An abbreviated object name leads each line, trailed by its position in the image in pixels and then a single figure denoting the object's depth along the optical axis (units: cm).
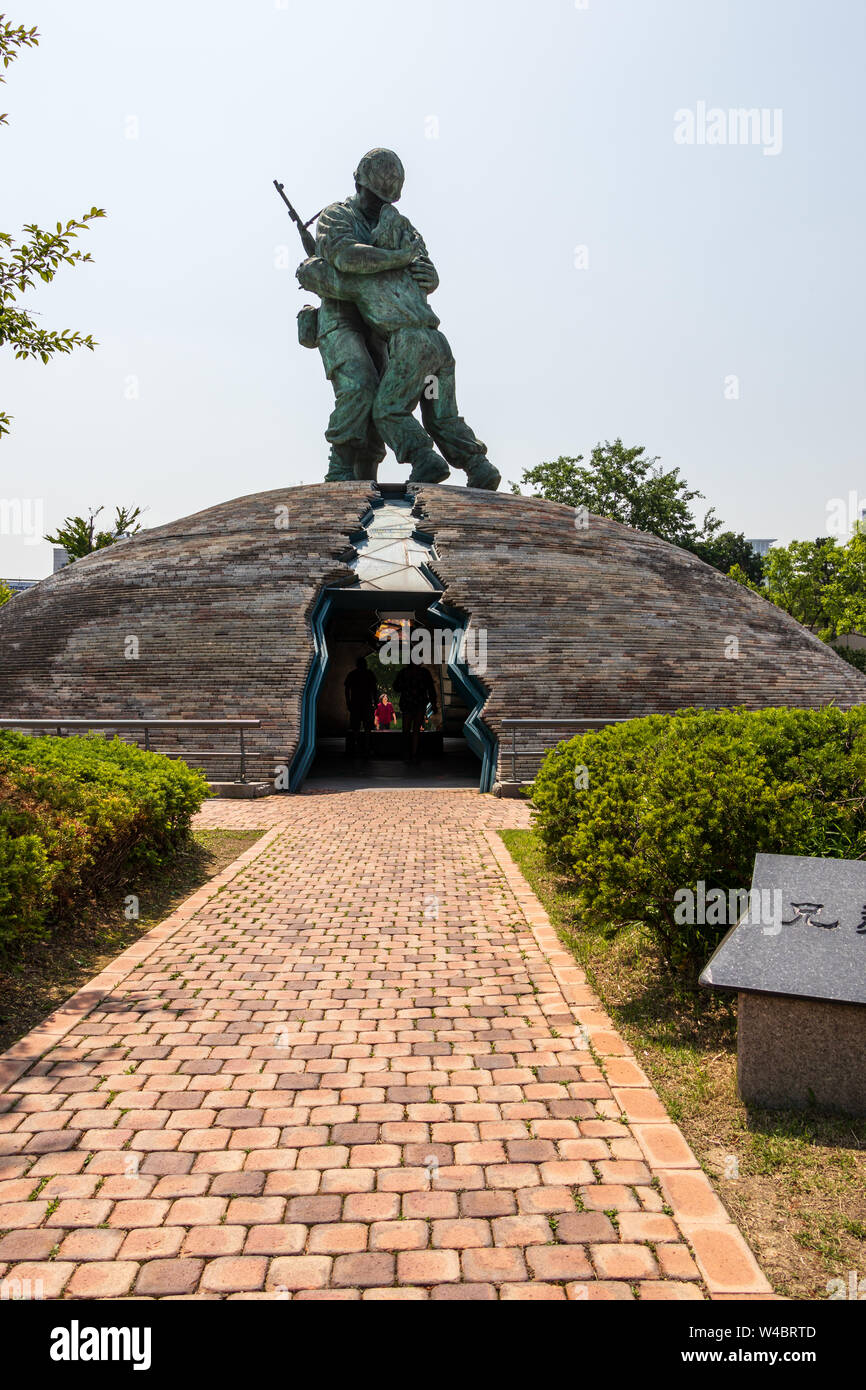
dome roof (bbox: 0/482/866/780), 1409
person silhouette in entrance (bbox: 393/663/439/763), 1747
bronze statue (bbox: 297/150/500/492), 2130
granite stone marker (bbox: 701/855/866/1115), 362
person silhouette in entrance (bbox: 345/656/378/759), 1900
